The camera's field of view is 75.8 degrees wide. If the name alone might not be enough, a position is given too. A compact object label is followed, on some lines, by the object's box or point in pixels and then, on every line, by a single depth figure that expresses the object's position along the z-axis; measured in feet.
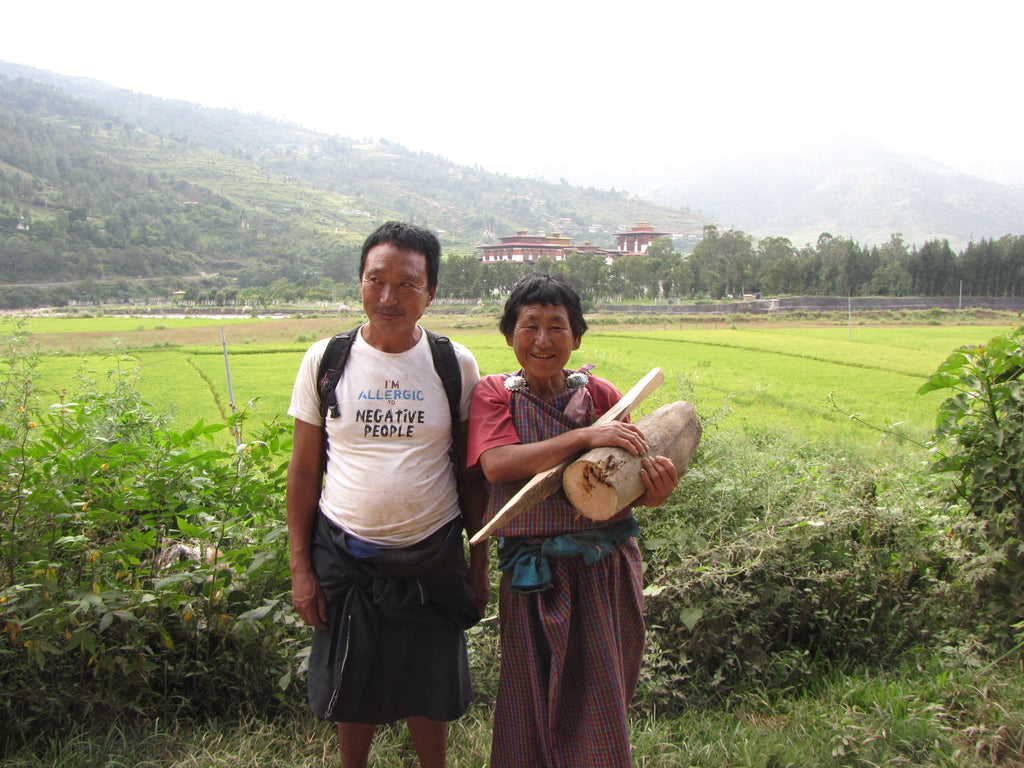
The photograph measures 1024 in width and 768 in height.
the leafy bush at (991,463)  8.86
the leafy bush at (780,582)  8.48
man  5.86
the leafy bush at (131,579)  6.91
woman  5.61
